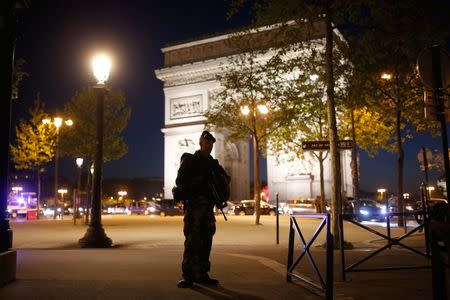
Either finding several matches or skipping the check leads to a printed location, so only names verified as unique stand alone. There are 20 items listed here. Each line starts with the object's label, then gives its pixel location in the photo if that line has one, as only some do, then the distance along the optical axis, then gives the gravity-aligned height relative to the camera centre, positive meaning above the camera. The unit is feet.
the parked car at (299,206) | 119.69 -0.11
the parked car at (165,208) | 134.21 -0.25
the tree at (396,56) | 48.49 +16.15
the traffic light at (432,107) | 21.50 +4.03
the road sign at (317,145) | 40.32 +4.73
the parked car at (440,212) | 27.14 -0.43
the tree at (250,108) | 79.51 +15.77
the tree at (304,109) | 48.83 +13.66
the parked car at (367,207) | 98.91 -0.45
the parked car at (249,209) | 134.91 -0.74
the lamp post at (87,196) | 73.58 +1.65
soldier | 18.61 -0.16
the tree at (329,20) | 38.11 +14.48
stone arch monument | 136.87 +27.17
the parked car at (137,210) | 176.73 -0.87
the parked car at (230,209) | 136.77 -0.72
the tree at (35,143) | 123.75 +15.82
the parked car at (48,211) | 144.59 -0.71
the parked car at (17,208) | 123.88 +0.26
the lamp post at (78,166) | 90.53 +7.64
